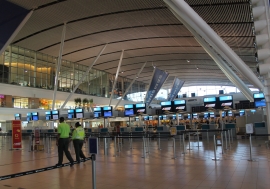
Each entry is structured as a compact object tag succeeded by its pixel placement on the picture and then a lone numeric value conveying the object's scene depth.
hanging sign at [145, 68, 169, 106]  31.31
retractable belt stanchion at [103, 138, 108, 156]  10.72
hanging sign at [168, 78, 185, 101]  40.34
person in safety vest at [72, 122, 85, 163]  8.98
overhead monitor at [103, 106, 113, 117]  22.11
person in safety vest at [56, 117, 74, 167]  8.58
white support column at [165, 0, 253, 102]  16.06
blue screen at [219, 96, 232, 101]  19.07
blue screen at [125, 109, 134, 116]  21.60
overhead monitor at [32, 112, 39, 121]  26.94
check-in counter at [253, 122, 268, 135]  15.40
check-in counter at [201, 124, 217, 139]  17.89
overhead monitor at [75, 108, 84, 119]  24.07
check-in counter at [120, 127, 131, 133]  21.86
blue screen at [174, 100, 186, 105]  20.69
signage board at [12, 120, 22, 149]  14.67
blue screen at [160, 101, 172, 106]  21.21
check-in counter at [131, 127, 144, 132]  19.17
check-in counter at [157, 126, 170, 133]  19.43
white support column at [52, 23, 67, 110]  22.25
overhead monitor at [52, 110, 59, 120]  25.75
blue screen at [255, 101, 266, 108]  16.33
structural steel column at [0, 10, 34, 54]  19.78
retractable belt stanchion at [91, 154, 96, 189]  4.42
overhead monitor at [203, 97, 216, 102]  19.66
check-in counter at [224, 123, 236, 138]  16.45
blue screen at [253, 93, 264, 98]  16.55
